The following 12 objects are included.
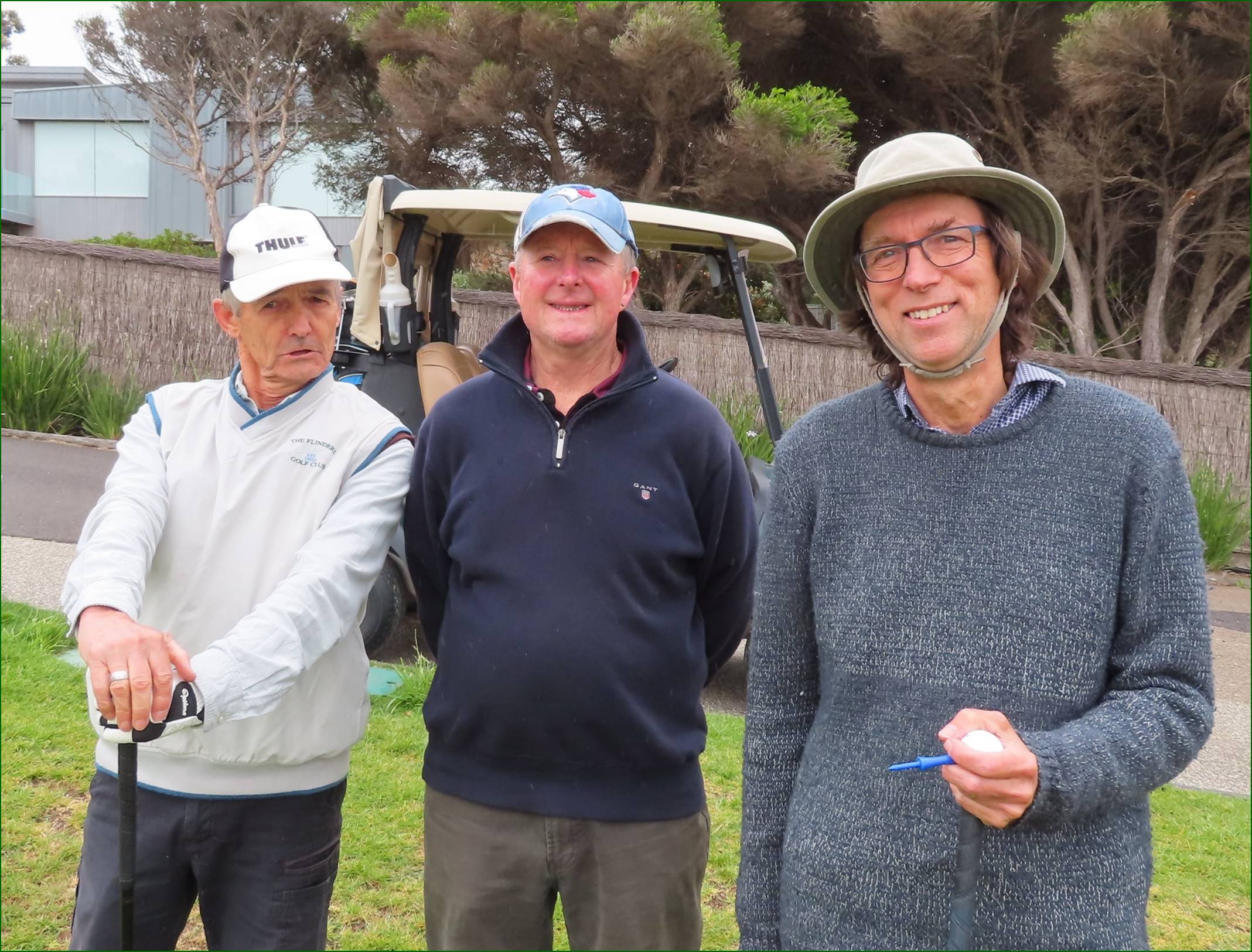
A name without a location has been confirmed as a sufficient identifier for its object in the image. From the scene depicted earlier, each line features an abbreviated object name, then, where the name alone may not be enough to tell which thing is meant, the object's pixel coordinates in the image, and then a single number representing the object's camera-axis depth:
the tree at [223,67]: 19.67
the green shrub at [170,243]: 19.41
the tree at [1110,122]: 11.02
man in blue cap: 2.20
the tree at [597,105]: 12.27
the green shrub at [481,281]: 17.61
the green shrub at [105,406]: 10.80
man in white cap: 2.10
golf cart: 5.16
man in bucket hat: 1.57
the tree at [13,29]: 31.97
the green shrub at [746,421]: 9.48
